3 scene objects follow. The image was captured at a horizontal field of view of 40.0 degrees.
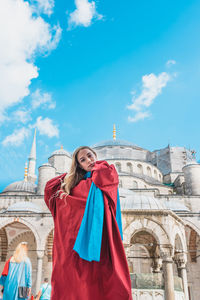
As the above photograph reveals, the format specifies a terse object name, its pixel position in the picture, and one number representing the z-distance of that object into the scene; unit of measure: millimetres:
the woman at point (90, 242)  1518
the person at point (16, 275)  3527
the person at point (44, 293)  5598
